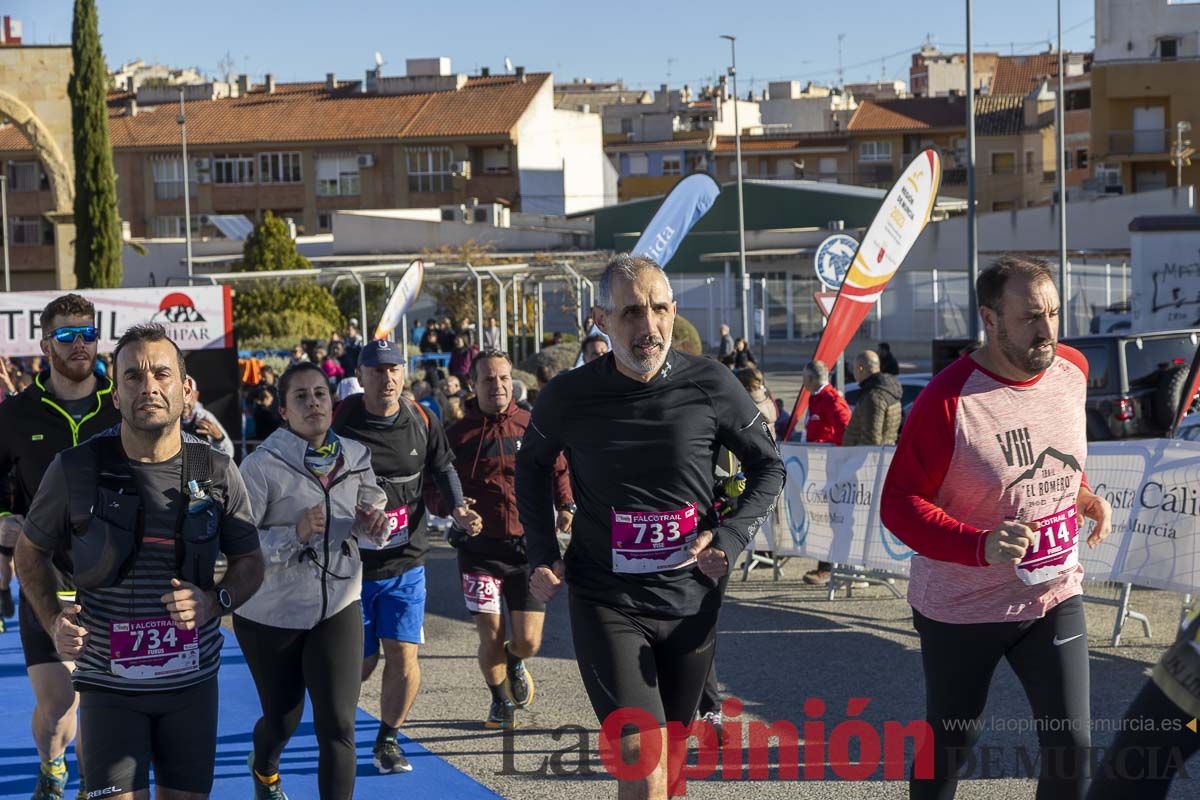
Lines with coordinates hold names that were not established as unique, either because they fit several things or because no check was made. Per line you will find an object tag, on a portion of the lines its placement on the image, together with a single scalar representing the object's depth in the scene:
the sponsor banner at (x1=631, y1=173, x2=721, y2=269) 15.17
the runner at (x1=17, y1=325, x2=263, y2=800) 4.57
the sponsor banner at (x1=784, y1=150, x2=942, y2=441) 12.98
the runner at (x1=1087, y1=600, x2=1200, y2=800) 3.53
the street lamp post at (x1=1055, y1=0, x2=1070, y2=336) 33.06
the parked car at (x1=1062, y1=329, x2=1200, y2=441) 16.28
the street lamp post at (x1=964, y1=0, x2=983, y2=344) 24.34
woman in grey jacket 5.75
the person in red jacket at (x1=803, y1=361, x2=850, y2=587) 12.62
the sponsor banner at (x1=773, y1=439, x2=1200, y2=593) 8.34
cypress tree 43.00
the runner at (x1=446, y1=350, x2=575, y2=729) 7.98
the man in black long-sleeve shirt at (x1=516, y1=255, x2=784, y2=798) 4.95
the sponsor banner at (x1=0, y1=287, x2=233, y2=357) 15.45
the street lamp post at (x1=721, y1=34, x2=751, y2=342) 35.53
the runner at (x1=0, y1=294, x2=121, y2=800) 6.05
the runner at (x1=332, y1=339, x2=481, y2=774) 7.23
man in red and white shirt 4.78
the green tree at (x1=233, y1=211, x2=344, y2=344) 38.22
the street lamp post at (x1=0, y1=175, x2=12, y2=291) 63.35
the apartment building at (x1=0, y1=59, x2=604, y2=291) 73.56
